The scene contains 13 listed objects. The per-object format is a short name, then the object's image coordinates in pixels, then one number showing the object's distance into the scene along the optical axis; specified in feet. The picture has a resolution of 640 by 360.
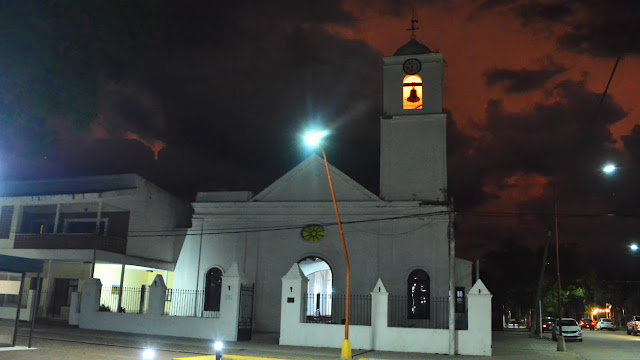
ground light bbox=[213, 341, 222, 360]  36.76
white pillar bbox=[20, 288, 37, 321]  92.03
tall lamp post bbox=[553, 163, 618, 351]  54.60
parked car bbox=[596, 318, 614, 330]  183.94
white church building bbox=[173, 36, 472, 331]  88.69
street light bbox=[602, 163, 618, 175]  54.22
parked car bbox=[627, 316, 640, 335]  135.44
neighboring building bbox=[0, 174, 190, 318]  96.12
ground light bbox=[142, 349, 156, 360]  51.07
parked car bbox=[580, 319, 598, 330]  186.95
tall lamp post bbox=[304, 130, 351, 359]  56.03
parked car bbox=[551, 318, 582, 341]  102.47
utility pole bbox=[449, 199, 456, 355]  63.52
